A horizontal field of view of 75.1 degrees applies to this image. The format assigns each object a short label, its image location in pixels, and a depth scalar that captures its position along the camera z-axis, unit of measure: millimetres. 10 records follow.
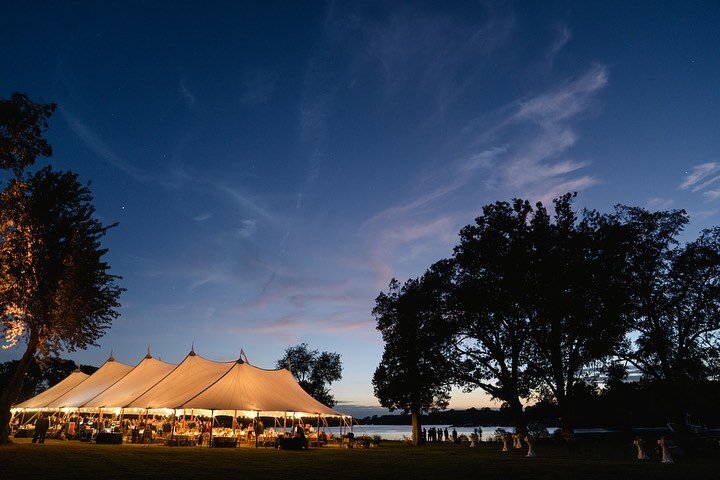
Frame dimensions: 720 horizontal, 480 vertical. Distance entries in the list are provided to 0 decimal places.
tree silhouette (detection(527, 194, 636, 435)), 25688
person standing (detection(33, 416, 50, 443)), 23625
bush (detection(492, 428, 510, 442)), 39338
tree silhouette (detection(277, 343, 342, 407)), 67938
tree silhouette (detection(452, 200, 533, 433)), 27938
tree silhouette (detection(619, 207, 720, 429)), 24578
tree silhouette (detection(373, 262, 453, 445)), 31281
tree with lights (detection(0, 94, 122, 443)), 21359
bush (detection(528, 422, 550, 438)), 42538
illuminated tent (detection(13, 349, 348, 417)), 24359
